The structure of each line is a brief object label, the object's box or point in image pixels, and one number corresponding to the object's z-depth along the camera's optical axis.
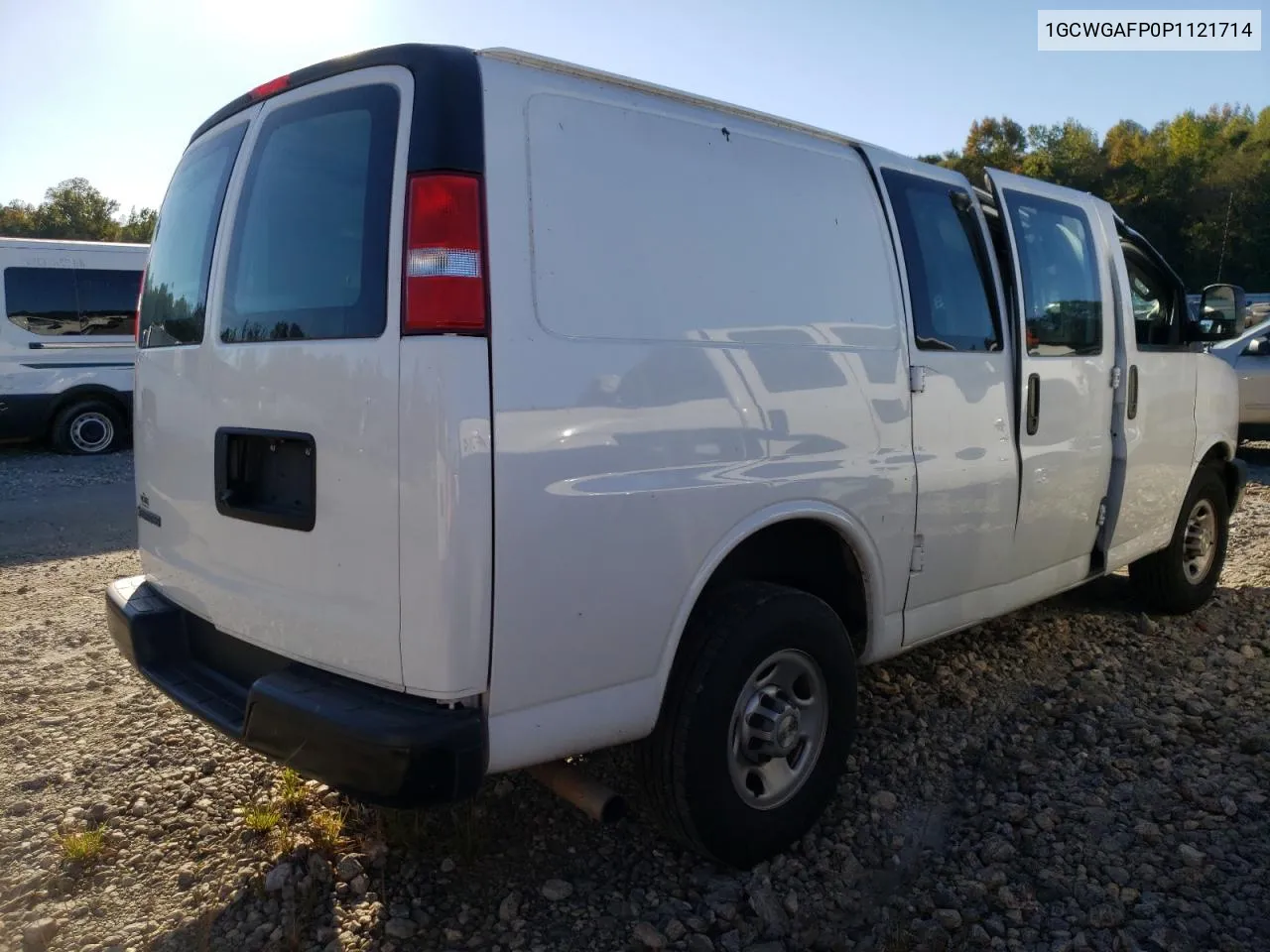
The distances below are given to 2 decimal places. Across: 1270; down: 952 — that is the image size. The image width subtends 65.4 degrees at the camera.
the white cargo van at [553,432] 2.21
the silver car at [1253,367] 10.66
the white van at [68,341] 11.05
